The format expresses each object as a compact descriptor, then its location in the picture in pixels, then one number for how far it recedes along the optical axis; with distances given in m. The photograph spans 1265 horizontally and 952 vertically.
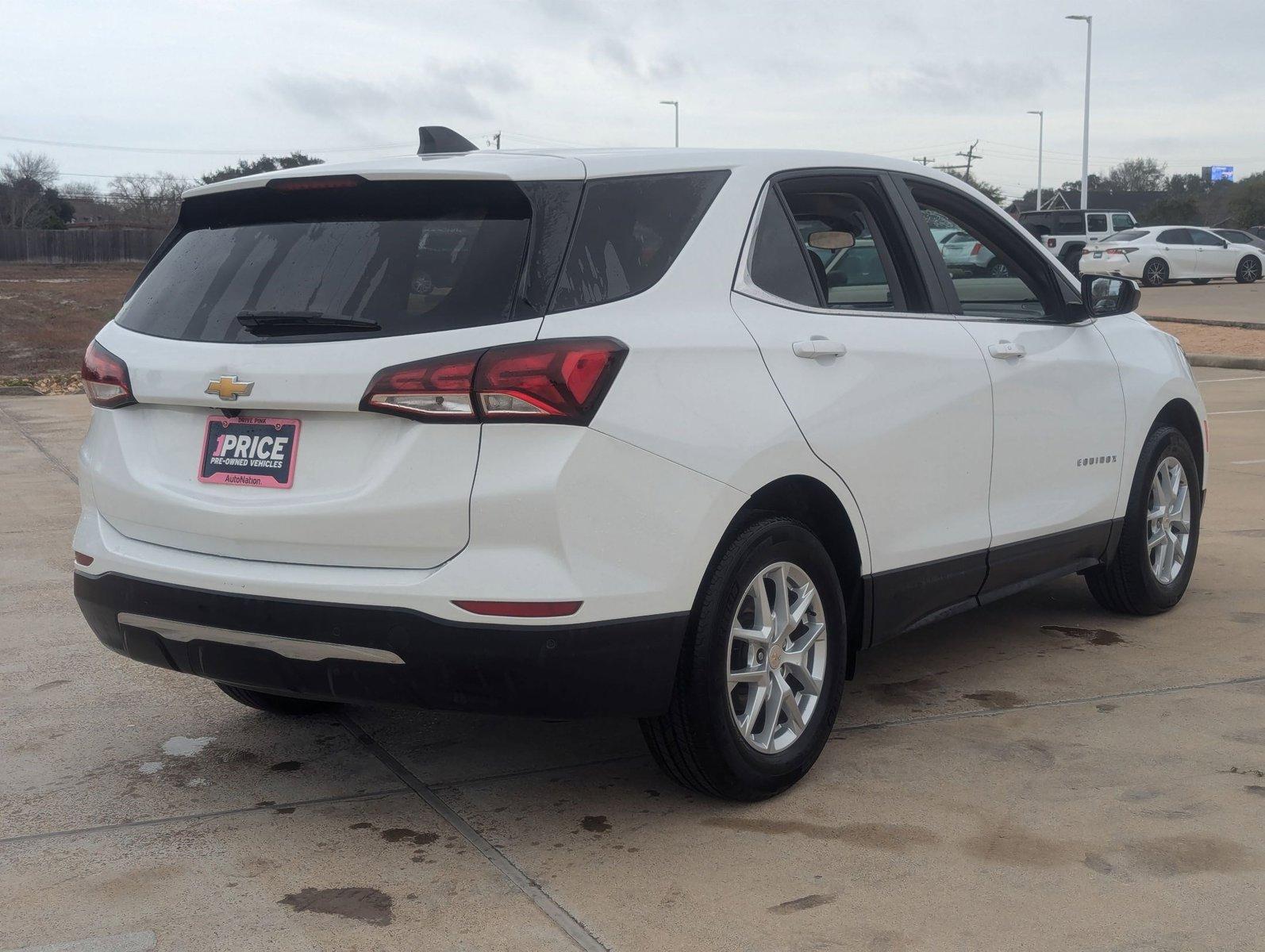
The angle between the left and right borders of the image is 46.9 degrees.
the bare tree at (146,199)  92.14
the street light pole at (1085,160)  48.19
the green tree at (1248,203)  82.69
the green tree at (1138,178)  127.69
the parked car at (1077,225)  35.62
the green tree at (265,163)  48.69
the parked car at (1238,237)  37.53
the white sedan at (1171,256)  34.44
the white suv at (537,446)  3.29
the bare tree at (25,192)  85.50
